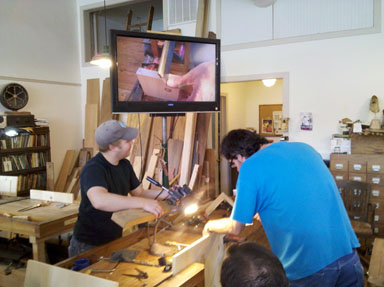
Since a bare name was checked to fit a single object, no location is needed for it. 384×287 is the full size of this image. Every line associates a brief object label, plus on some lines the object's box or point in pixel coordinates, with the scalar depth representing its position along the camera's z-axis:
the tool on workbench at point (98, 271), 1.72
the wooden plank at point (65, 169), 5.69
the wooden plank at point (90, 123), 5.82
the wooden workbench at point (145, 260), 1.63
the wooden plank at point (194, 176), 4.24
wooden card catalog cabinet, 3.71
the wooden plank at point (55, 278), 1.41
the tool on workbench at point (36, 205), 3.08
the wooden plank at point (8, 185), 3.70
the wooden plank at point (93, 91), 5.87
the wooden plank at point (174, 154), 4.44
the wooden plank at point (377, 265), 1.84
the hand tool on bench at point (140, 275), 1.66
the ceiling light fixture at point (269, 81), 4.74
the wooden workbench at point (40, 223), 2.71
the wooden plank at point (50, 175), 5.05
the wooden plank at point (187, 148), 4.33
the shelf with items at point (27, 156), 4.55
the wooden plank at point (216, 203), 2.39
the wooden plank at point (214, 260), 1.84
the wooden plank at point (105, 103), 5.60
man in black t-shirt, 2.05
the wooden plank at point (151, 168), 4.63
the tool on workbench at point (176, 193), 1.95
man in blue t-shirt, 1.61
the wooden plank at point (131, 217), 1.59
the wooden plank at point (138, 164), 4.78
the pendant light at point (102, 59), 3.86
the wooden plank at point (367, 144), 3.77
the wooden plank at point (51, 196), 3.29
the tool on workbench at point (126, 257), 1.81
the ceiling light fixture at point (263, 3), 4.25
